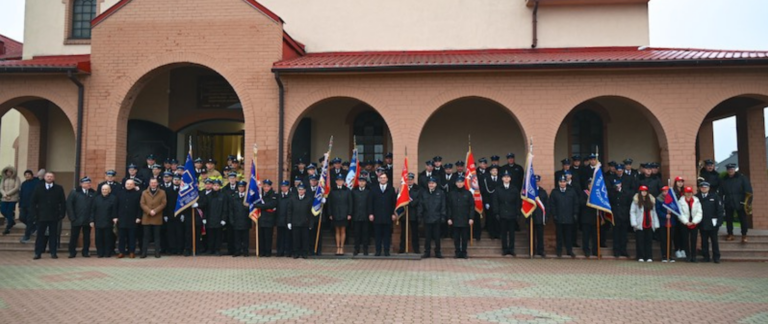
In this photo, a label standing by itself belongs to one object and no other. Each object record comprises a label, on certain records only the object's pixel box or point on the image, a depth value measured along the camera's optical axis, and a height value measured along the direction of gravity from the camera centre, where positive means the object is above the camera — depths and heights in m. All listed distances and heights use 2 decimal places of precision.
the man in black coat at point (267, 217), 11.17 -0.40
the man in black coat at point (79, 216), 11.11 -0.38
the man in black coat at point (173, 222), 11.43 -0.52
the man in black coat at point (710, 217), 10.72 -0.38
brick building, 11.92 +2.79
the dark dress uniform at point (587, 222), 11.23 -0.51
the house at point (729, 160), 38.20 +3.14
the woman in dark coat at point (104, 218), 11.05 -0.42
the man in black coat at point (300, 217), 11.01 -0.40
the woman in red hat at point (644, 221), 10.82 -0.47
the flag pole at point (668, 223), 10.87 -0.51
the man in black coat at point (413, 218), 11.16 -0.42
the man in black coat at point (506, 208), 11.20 -0.21
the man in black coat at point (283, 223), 11.14 -0.53
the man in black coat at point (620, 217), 11.06 -0.39
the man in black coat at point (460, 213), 11.02 -0.31
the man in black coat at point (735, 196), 11.52 +0.06
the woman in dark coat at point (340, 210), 11.11 -0.25
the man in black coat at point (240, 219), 11.20 -0.44
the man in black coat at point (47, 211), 10.96 -0.27
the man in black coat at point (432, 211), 11.03 -0.27
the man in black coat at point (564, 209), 11.09 -0.23
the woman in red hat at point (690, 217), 10.68 -0.38
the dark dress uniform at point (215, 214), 11.25 -0.34
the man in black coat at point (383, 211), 11.03 -0.28
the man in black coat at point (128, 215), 11.07 -0.36
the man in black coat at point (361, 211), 11.11 -0.27
